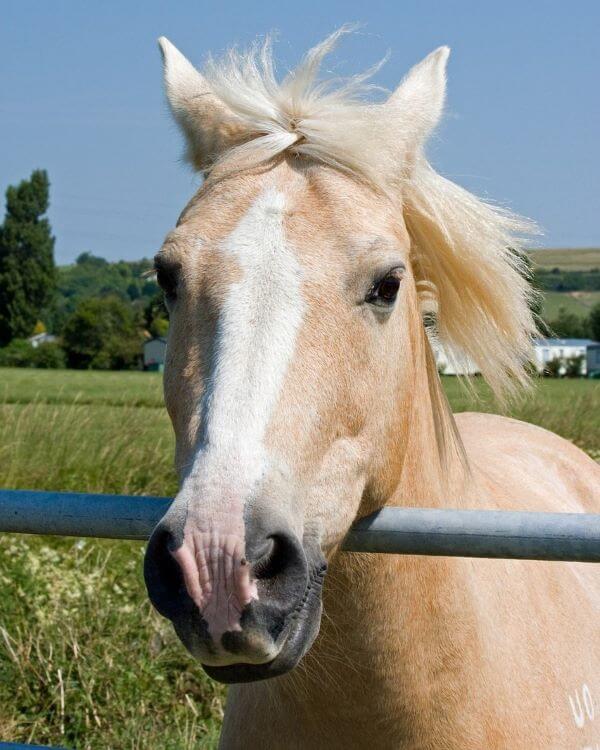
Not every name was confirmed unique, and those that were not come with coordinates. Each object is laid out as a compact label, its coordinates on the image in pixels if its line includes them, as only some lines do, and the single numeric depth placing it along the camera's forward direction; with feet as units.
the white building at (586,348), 220.43
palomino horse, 5.64
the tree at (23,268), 252.62
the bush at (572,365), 138.72
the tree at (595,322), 171.73
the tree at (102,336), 246.88
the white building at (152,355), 244.09
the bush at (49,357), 234.58
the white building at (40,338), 257.28
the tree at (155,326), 214.26
